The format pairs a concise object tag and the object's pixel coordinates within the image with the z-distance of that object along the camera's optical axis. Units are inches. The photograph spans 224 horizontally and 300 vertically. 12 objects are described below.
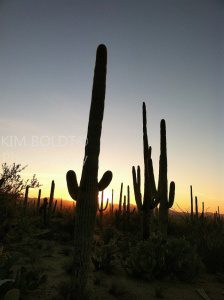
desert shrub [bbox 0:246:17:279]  161.2
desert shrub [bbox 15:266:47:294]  162.4
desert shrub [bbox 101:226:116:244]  350.9
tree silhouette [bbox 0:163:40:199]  297.9
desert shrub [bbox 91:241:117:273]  228.9
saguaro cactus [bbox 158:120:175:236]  288.3
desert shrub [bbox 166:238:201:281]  219.0
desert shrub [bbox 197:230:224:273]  253.2
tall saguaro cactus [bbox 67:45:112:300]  162.4
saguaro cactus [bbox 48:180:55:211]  484.0
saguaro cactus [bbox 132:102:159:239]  285.9
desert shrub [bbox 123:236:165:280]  216.6
